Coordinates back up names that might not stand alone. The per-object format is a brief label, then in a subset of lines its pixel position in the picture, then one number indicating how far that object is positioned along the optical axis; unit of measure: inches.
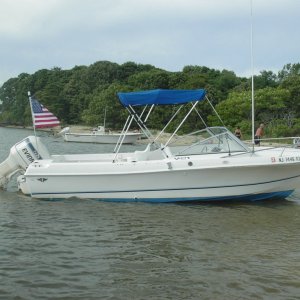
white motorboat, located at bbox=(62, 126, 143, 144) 2143.2
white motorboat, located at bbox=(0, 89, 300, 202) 482.3
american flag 538.0
